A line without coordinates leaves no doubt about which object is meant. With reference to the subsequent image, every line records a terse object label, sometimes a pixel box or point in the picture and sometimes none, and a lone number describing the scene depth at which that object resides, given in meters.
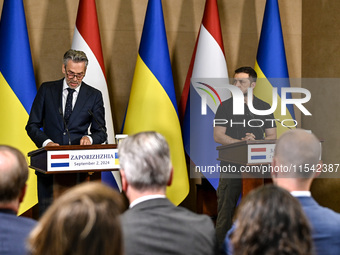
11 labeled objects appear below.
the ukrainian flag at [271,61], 12.34
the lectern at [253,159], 7.69
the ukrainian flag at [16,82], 10.73
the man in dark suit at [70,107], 8.70
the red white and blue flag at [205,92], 11.79
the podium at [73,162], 7.33
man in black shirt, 9.12
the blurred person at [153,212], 3.65
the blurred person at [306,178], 3.71
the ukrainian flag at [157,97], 11.47
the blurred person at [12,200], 3.48
